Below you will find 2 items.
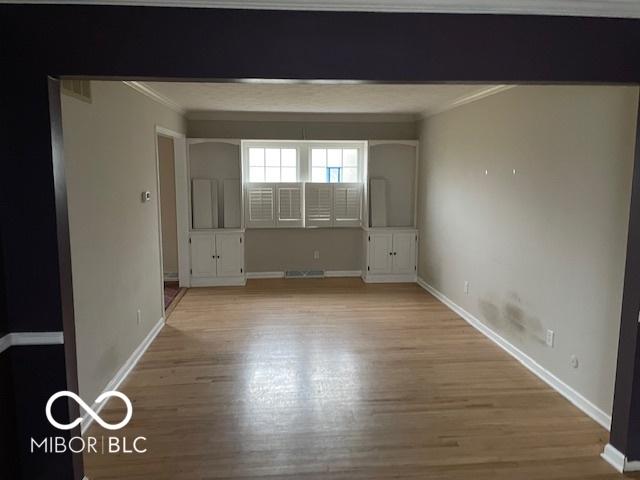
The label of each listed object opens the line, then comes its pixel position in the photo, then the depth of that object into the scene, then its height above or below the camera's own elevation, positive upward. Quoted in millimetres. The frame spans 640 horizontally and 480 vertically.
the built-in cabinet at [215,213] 6500 -312
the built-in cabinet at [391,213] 6766 -307
